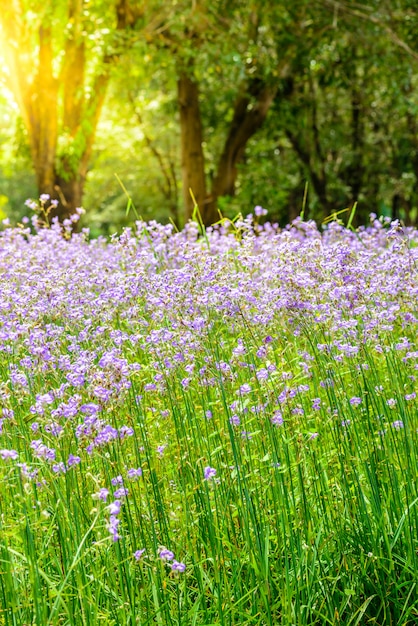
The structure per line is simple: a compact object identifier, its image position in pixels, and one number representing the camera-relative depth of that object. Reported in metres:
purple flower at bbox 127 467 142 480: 6.05
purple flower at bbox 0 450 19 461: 5.13
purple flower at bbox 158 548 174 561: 5.76
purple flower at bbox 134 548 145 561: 5.89
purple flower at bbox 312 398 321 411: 7.38
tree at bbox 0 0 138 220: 27.71
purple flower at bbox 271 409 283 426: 6.82
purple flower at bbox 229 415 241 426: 7.02
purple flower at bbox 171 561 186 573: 5.79
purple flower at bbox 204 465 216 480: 6.15
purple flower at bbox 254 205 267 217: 12.67
